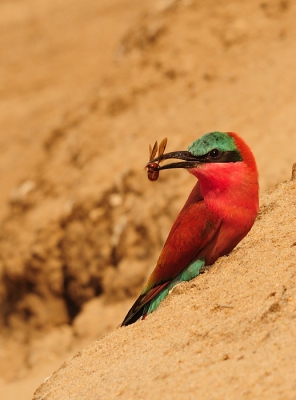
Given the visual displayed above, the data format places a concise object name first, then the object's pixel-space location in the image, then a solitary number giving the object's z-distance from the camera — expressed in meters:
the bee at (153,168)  6.27
